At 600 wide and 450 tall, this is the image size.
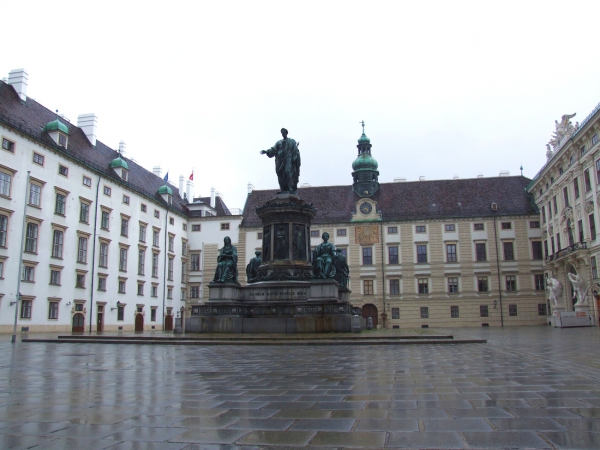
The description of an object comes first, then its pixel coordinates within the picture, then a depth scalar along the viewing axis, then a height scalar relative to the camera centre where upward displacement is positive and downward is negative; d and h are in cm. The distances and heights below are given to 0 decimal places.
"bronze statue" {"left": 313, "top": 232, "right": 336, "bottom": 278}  2025 +204
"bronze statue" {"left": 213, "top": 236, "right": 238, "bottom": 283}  2159 +210
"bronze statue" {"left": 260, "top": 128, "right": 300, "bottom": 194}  2380 +676
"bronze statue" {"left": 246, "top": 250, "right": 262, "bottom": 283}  2348 +213
